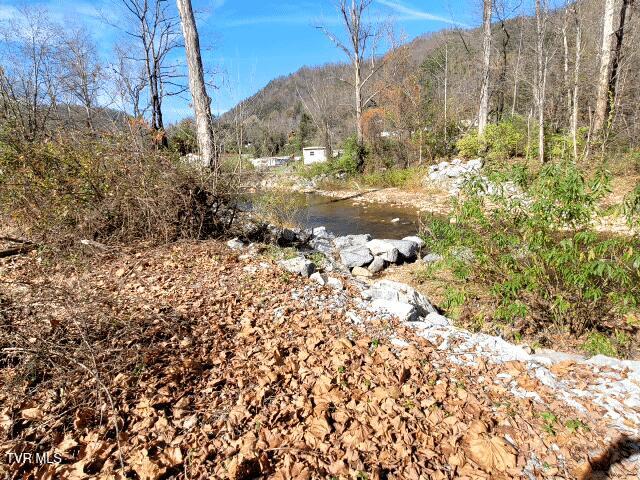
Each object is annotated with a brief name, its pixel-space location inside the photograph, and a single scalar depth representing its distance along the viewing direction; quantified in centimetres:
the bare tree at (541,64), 1101
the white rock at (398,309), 340
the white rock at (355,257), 630
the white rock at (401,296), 399
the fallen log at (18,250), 466
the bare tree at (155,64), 1250
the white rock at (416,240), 732
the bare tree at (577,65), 1067
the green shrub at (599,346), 302
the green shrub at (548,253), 282
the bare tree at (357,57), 1789
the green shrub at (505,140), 1491
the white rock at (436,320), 335
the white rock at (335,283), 424
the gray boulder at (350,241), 742
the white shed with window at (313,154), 2926
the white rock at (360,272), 606
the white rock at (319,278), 428
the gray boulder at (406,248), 681
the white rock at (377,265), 630
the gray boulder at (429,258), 613
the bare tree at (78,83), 1111
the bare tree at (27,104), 748
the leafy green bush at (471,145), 1541
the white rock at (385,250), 660
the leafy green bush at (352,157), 1930
